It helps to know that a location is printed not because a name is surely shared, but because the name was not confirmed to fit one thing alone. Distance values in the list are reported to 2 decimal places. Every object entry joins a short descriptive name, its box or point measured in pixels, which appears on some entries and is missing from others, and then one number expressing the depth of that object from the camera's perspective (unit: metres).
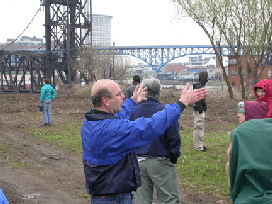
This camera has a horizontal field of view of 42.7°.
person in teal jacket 14.59
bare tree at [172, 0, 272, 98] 25.40
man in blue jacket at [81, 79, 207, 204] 3.13
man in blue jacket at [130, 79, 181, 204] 4.29
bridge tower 36.41
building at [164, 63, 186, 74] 176.00
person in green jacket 2.26
